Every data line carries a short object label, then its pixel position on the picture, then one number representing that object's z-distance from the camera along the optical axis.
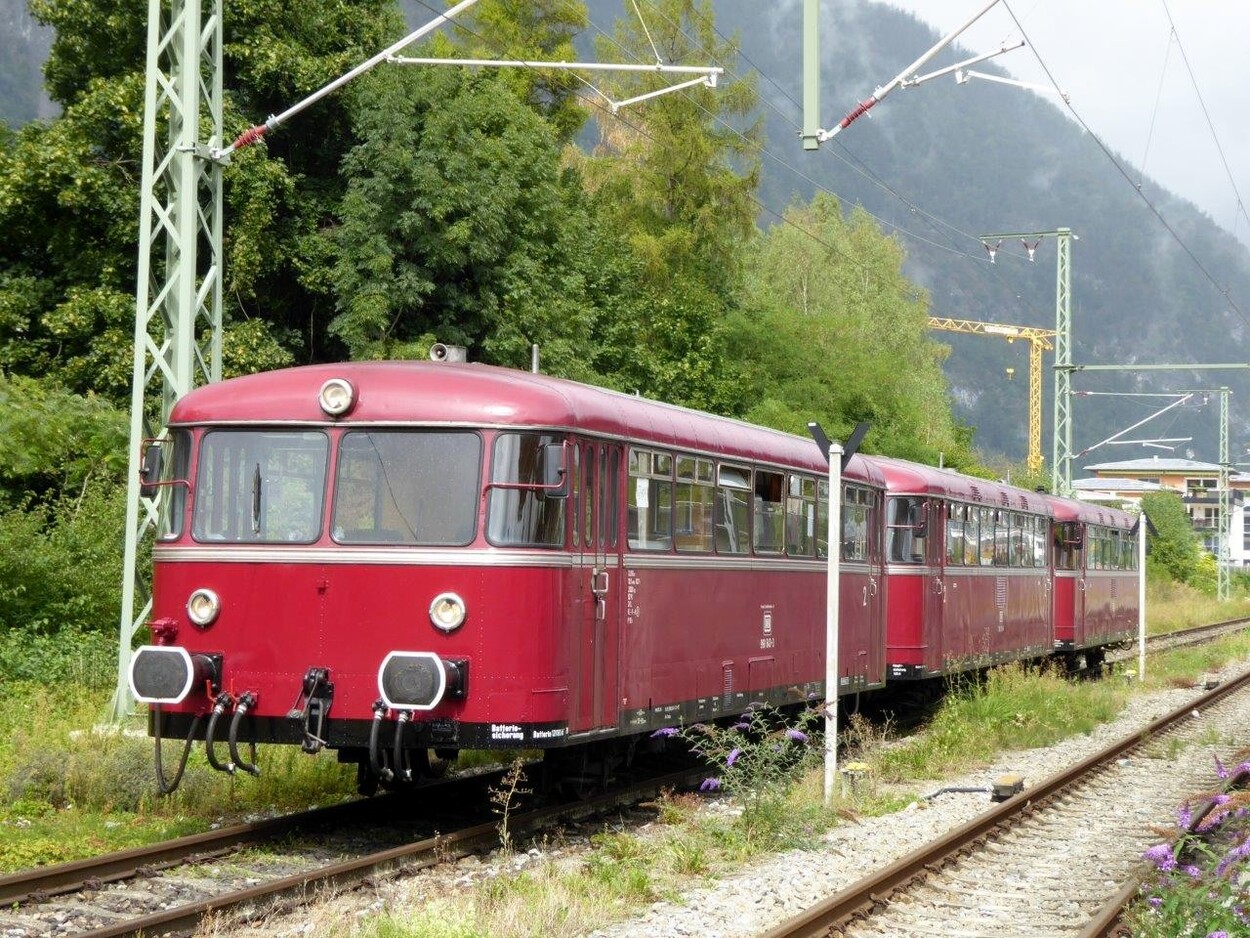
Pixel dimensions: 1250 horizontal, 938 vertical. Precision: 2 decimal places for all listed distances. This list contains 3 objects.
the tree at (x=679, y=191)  41.78
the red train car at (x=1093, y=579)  30.62
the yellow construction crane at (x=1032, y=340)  116.45
